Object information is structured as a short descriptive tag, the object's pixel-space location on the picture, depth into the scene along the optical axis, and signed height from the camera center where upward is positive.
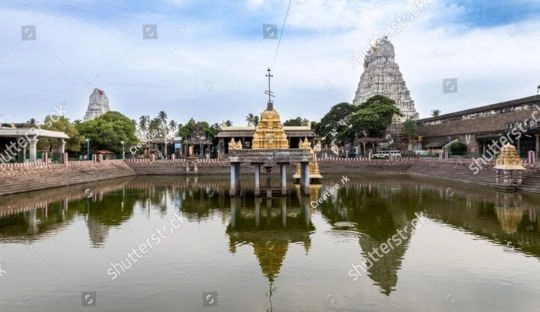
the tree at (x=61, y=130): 48.25 +2.44
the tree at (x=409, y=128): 56.34 +3.10
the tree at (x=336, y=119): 66.02 +5.16
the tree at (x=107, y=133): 54.84 +2.99
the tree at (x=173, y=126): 95.50 +6.41
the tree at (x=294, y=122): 79.69 +5.97
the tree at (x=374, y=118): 57.75 +4.60
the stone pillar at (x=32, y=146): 34.75 +0.86
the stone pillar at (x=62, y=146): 42.84 +1.01
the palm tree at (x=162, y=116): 91.74 +8.24
